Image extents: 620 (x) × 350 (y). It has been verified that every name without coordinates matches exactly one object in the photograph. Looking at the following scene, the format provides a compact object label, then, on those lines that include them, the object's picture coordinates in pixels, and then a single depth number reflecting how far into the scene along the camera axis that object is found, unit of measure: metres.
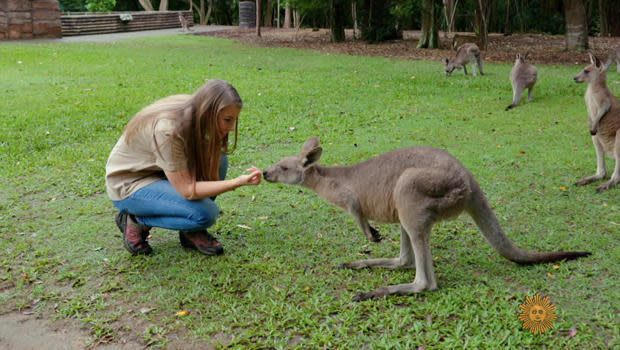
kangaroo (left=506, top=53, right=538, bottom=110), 7.91
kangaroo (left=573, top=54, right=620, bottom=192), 4.50
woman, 2.98
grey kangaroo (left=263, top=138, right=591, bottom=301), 2.70
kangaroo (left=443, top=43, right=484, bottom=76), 10.23
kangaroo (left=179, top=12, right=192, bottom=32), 22.35
